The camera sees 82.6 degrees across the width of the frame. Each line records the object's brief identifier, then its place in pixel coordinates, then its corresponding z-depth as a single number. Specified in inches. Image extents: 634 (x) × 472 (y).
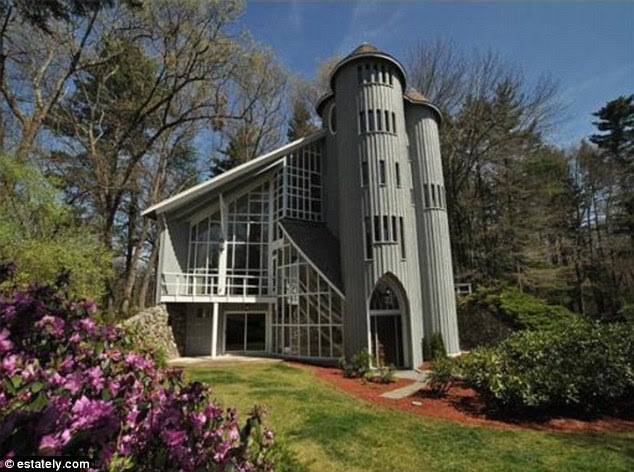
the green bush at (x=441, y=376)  360.2
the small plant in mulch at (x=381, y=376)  428.5
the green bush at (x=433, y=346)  541.0
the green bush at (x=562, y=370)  290.2
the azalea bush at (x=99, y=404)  46.1
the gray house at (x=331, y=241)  534.9
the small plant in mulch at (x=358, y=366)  454.9
